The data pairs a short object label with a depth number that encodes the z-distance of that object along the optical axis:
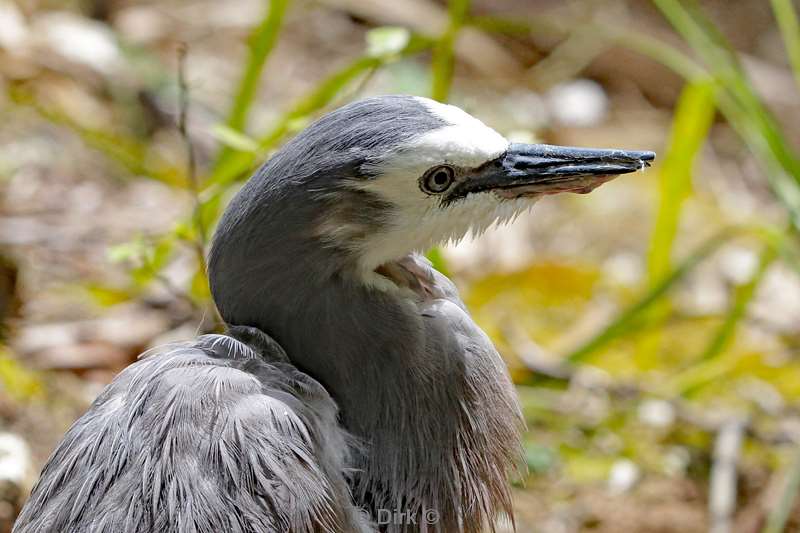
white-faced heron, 2.78
